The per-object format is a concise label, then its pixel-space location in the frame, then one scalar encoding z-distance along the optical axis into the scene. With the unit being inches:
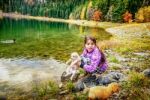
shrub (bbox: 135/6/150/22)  959.1
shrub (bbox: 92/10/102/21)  1286.0
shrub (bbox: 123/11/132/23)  1095.6
